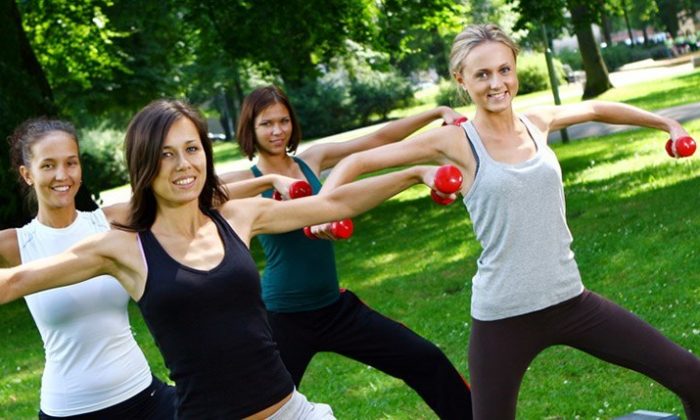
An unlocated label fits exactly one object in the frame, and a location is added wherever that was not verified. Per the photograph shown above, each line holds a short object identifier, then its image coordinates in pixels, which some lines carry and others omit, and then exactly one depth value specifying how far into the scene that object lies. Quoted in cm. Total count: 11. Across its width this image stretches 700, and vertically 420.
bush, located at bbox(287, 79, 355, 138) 4572
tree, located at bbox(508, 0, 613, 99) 1686
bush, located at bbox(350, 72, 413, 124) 4809
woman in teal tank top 542
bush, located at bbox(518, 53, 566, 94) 4897
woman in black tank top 367
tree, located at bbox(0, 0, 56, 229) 1465
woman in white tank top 462
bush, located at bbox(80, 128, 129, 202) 4212
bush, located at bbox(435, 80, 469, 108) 4772
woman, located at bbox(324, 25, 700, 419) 437
